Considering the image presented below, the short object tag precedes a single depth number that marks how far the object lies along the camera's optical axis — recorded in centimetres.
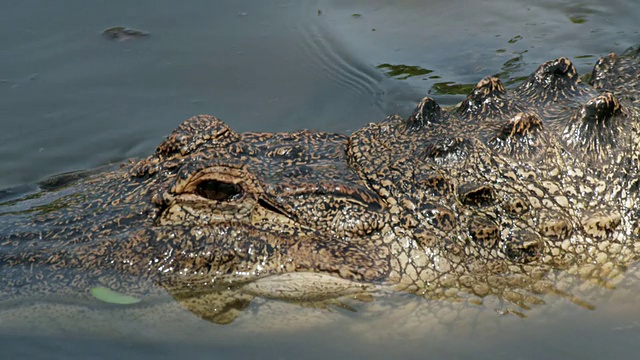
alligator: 990
